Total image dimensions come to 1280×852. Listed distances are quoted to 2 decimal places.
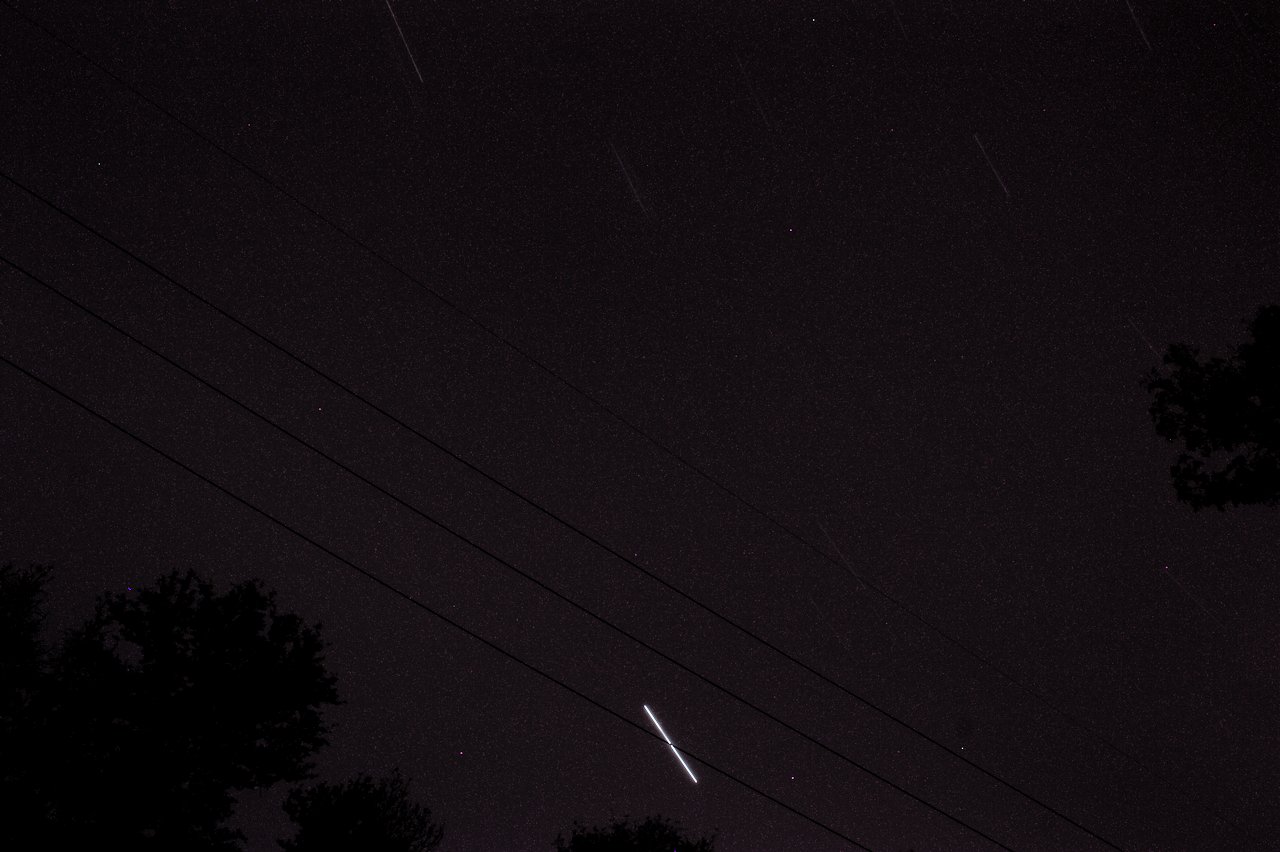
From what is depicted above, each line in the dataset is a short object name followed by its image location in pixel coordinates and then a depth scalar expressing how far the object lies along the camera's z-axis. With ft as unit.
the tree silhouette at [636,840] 92.68
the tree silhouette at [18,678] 54.44
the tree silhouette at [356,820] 73.46
